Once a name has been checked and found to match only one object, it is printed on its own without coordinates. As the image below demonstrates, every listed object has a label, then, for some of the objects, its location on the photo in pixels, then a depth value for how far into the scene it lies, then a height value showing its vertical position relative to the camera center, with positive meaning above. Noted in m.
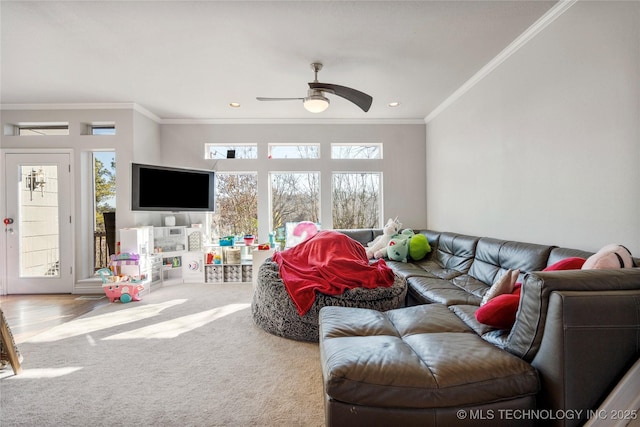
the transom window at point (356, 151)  5.19 +1.10
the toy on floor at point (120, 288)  3.81 -0.95
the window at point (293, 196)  5.18 +0.31
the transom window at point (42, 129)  4.37 +1.31
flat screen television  4.16 +0.39
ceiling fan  2.81 +1.15
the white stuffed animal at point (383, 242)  4.09 -0.43
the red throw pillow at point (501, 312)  1.58 -0.55
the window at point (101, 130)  4.44 +1.30
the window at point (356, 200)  5.21 +0.23
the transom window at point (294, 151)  5.14 +1.10
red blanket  2.51 -0.52
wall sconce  4.24 +0.51
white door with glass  4.20 -0.12
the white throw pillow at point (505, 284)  1.81 -0.45
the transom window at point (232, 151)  5.13 +1.11
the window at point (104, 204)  4.43 +0.17
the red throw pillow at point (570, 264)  1.70 -0.31
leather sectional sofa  1.16 -0.66
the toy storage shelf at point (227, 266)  4.75 -0.86
